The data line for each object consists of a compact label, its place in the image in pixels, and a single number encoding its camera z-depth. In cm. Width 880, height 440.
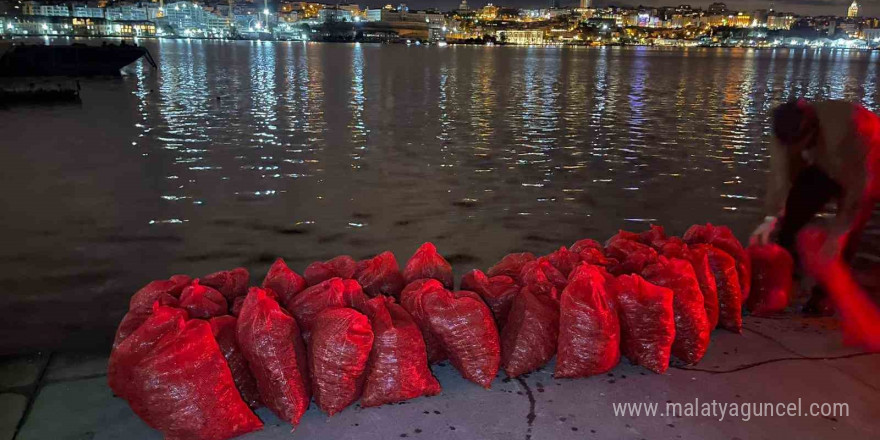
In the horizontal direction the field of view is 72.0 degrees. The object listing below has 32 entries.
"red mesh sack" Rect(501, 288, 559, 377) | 362
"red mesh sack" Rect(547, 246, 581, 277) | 427
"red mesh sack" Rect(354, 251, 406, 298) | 403
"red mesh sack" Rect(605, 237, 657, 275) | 421
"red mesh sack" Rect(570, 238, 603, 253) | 462
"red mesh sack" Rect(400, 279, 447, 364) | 358
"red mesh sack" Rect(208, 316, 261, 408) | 326
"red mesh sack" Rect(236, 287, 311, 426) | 315
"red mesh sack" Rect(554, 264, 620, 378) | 352
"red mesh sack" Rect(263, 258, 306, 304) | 381
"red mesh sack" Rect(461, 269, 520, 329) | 392
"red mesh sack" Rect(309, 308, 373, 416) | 316
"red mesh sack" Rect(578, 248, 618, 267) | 429
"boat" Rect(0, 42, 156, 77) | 3186
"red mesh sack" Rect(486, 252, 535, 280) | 437
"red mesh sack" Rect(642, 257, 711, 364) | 379
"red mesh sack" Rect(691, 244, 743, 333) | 416
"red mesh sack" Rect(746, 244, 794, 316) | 456
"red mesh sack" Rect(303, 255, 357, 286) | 405
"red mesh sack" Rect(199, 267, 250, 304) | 394
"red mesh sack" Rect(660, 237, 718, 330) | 400
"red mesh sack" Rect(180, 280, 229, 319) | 347
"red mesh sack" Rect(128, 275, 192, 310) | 348
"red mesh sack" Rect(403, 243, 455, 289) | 411
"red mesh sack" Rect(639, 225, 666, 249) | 470
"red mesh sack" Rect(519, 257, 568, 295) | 389
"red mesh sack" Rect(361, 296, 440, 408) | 327
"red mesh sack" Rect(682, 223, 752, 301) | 438
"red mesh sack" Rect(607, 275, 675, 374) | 366
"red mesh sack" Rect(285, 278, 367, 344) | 351
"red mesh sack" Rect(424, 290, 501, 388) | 349
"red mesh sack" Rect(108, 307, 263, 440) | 291
